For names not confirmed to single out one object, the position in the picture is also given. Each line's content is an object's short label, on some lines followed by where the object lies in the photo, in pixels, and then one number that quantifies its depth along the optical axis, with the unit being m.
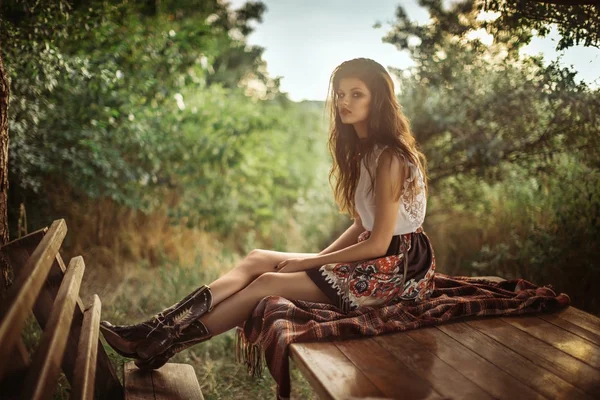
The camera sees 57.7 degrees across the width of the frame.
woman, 2.47
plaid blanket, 2.29
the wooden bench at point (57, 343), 1.32
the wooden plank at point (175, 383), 2.38
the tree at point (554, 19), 3.06
